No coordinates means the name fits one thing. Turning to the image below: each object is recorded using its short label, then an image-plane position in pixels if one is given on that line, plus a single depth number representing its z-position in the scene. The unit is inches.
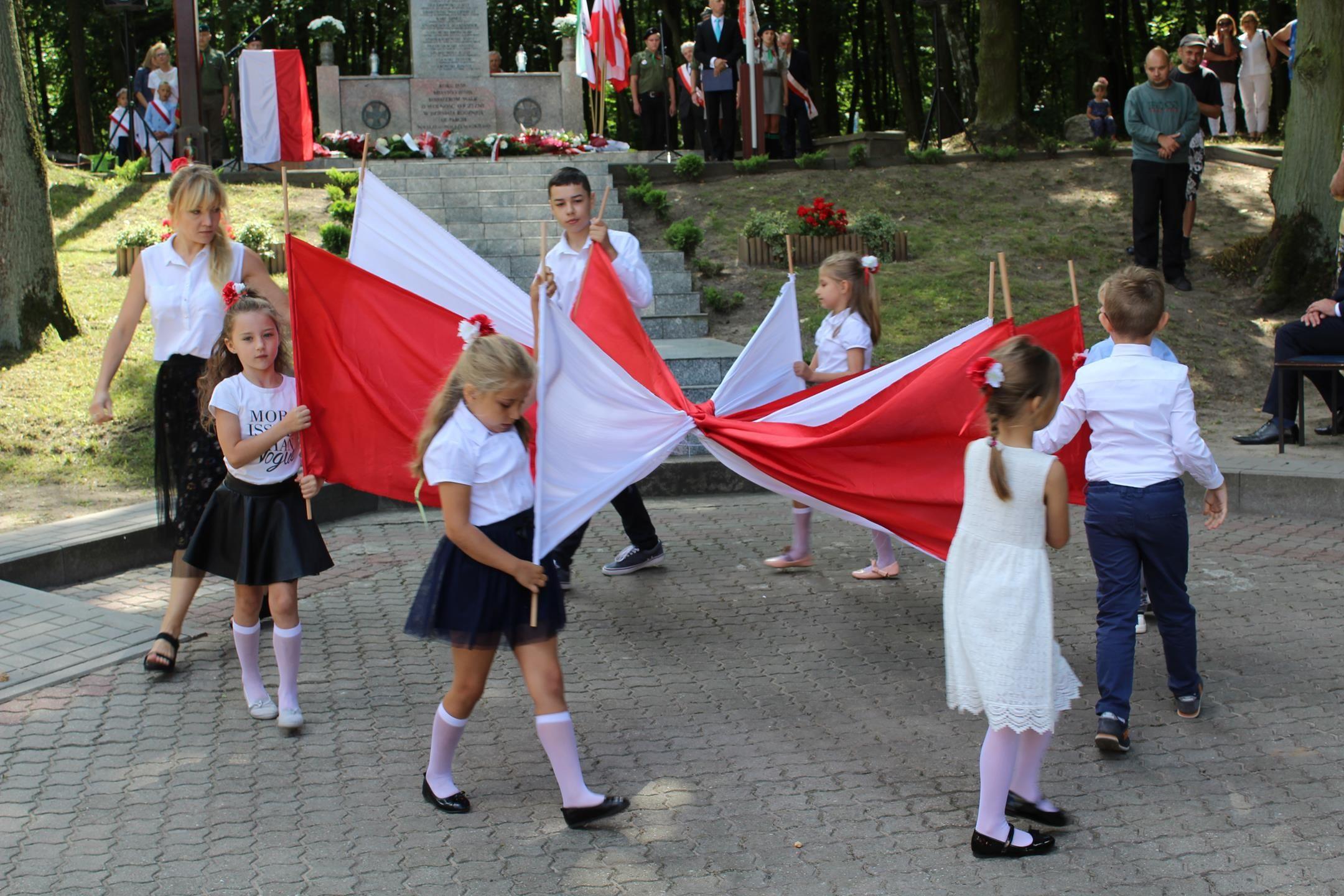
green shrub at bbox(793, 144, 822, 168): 701.3
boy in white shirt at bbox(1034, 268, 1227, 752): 189.3
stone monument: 930.1
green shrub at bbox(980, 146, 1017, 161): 719.7
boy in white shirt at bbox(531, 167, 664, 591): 261.0
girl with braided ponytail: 157.2
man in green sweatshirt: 528.7
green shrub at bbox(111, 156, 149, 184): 680.4
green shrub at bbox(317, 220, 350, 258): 549.3
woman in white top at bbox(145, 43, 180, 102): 823.1
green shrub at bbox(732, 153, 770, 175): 698.2
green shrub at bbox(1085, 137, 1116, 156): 723.4
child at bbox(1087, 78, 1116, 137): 957.8
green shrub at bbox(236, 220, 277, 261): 531.2
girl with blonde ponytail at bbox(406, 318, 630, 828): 163.2
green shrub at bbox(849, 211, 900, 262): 571.8
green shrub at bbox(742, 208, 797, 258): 565.9
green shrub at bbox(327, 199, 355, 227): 578.2
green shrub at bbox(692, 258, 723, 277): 561.0
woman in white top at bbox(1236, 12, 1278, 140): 877.8
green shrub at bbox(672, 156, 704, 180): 682.2
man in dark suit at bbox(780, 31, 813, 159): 839.1
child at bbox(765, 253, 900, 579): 267.6
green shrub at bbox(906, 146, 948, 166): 712.4
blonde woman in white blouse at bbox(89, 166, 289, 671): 226.5
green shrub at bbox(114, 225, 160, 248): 545.0
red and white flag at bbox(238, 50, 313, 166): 816.9
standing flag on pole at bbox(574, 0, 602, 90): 805.9
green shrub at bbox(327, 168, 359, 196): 658.2
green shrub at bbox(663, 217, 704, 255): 577.6
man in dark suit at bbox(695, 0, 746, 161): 759.7
